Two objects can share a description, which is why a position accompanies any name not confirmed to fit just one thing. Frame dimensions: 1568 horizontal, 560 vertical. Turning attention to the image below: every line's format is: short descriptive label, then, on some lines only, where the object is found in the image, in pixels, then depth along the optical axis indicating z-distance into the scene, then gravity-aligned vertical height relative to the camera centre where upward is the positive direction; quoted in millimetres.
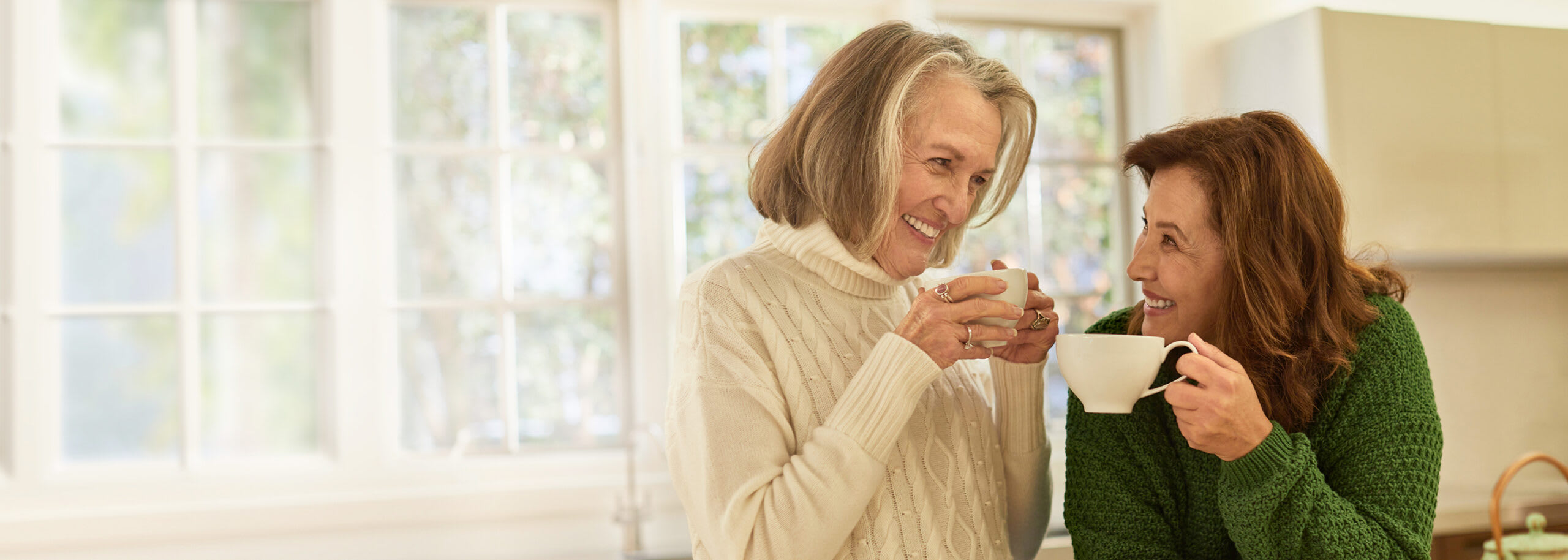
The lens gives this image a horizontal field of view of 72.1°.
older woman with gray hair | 1013 -61
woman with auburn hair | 981 -115
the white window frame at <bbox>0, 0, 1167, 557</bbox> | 2137 -109
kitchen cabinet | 2447 +350
